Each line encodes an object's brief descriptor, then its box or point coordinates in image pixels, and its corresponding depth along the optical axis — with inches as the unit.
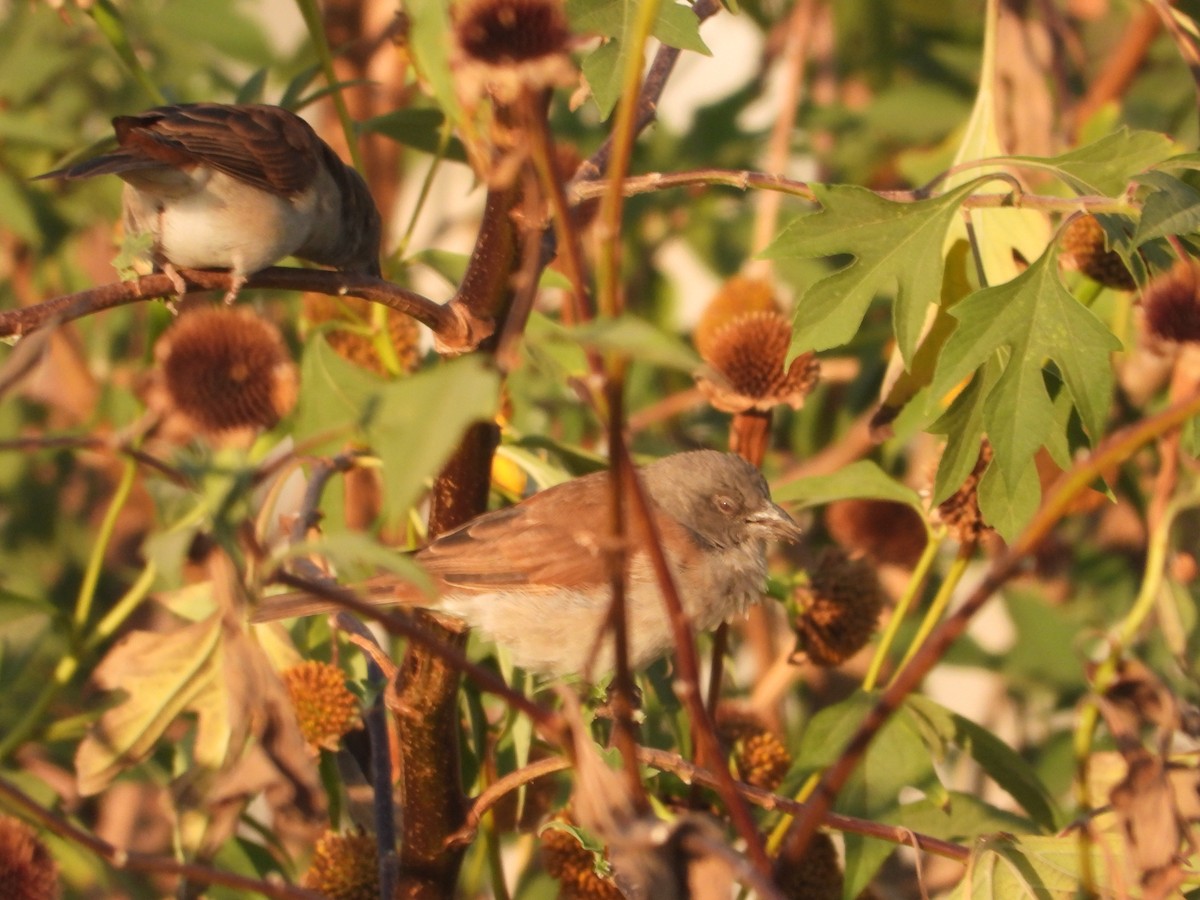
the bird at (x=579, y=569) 237.9
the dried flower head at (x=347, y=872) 214.7
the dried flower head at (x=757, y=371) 241.4
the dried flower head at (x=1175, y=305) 184.5
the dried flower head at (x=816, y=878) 220.2
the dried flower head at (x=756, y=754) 232.2
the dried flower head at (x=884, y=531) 309.0
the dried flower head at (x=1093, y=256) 233.5
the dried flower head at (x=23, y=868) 180.5
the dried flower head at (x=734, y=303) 303.1
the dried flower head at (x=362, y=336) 263.6
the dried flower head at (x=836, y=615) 245.1
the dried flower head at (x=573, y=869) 213.0
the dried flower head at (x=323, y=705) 215.6
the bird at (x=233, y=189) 248.7
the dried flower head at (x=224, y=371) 273.1
